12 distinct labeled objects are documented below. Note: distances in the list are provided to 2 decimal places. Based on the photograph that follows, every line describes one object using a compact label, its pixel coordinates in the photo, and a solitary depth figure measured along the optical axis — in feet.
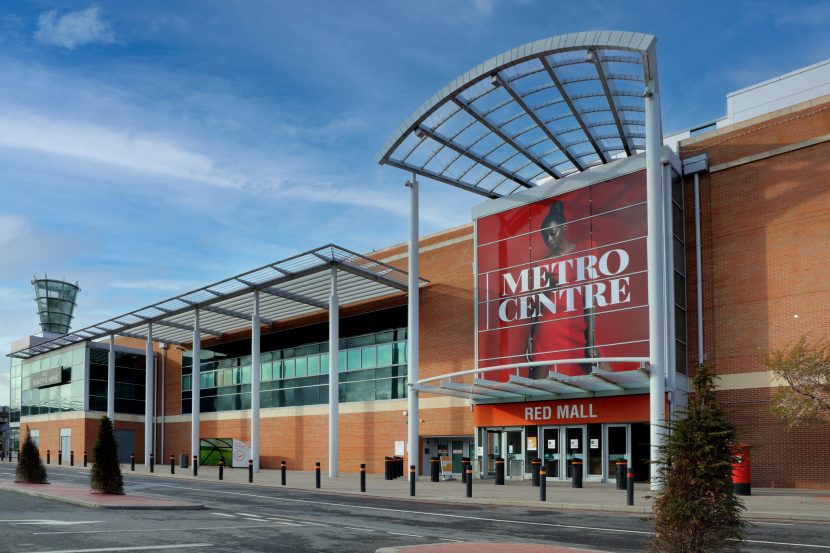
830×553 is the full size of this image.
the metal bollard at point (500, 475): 93.56
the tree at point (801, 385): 69.56
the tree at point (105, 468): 66.08
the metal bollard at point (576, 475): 83.25
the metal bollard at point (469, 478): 72.33
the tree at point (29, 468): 80.18
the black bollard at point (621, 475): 76.43
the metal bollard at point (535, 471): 89.97
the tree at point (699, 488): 23.85
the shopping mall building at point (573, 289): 81.97
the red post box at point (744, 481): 71.15
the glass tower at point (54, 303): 232.32
